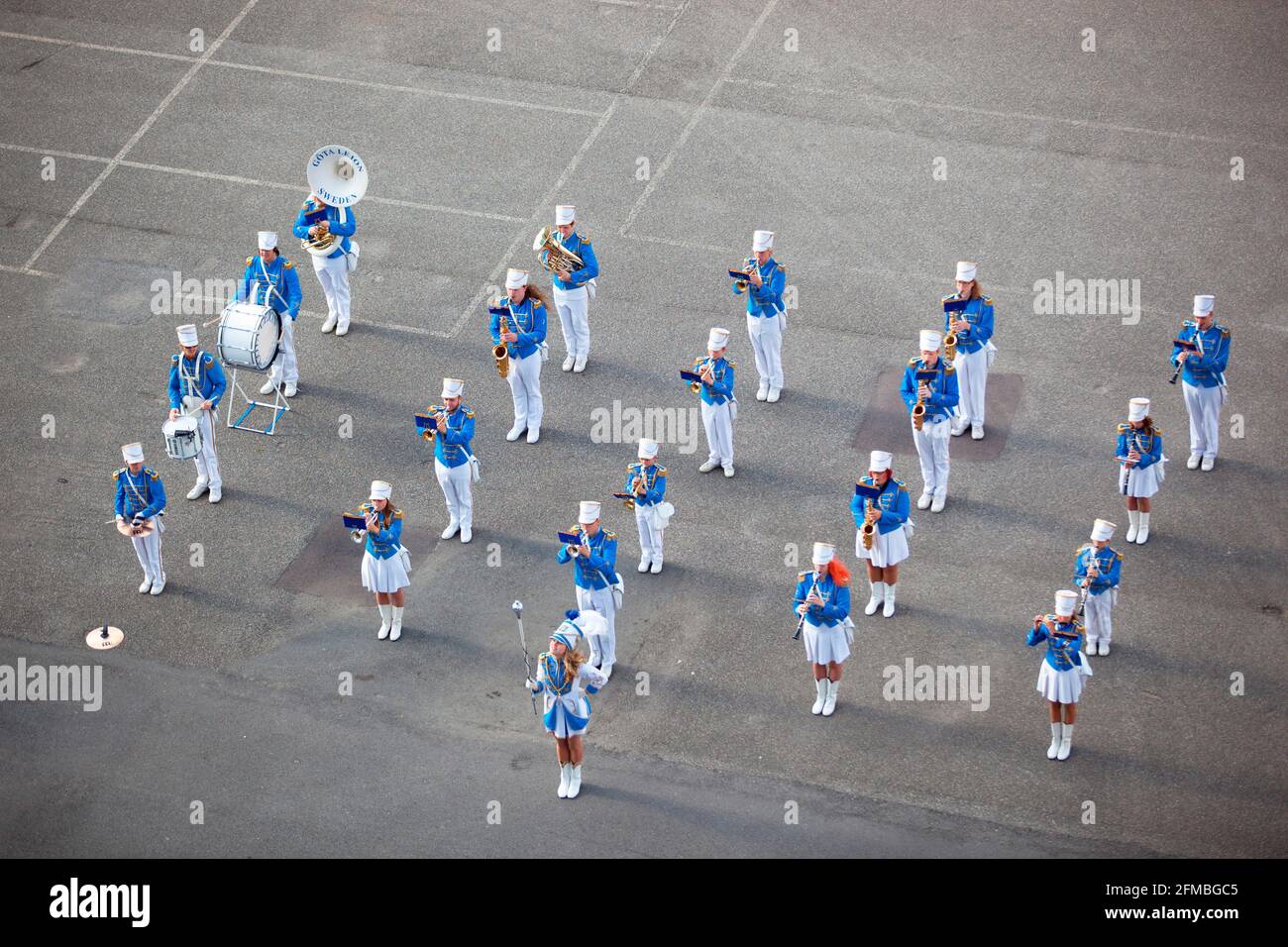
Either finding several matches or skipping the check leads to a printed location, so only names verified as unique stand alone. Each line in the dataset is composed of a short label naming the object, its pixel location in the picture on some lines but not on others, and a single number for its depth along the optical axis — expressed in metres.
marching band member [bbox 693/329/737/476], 24.33
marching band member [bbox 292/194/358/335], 27.44
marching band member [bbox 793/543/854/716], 20.33
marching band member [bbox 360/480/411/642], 21.97
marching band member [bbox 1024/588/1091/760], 19.61
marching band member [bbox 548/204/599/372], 26.59
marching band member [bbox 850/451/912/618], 21.83
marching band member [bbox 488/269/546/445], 25.30
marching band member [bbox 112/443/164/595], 22.75
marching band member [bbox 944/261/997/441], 24.56
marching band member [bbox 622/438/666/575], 22.64
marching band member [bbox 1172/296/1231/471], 23.67
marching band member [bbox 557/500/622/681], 21.39
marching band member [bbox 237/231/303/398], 26.28
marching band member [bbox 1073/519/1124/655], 20.66
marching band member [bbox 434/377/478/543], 23.45
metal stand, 26.62
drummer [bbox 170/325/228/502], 24.67
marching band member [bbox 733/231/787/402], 25.59
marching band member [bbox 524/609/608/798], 19.27
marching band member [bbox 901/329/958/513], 23.47
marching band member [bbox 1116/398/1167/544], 22.44
